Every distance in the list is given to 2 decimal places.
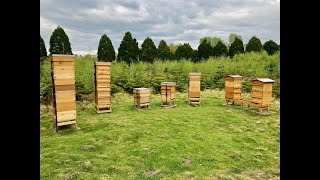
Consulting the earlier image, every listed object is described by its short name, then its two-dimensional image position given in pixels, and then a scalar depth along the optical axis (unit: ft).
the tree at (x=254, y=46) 56.09
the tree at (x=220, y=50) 58.65
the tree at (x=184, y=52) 59.67
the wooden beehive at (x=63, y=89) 18.43
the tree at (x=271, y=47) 53.06
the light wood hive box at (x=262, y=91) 24.42
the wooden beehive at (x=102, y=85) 24.54
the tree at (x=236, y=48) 56.59
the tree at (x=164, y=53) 58.64
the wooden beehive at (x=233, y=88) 28.00
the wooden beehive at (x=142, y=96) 27.09
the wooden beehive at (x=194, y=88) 28.50
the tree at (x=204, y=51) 58.45
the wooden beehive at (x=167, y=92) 28.53
